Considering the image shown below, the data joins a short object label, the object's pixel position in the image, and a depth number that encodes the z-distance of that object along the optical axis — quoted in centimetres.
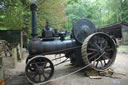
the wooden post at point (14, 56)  506
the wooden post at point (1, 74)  271
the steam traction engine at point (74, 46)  339
